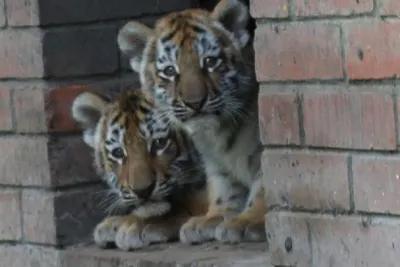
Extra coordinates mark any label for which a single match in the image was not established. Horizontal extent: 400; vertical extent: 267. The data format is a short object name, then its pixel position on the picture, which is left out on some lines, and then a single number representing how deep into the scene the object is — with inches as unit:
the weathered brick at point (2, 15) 337.4
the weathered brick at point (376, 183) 243.0
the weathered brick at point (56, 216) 338.6
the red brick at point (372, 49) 238.7
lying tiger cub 336.5
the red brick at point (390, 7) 237.9
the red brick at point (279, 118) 260.5
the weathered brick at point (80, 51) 334.6
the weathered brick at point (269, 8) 258.5
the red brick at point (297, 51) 250.9
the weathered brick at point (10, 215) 346.6
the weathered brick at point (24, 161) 338.3
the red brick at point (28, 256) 341.7
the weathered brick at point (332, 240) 246.1
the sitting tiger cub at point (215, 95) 328.5
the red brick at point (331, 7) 243.4
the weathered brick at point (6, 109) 342.1
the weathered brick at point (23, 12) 330.6
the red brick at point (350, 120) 242.7
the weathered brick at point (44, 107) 335.6
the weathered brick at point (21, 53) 332.5
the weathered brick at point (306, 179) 253.4
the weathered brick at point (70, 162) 338.0
